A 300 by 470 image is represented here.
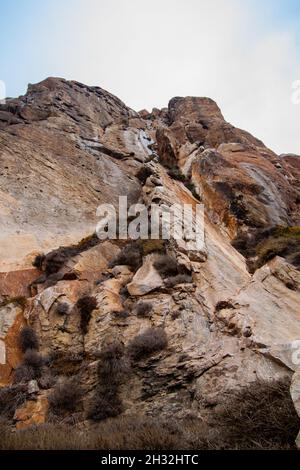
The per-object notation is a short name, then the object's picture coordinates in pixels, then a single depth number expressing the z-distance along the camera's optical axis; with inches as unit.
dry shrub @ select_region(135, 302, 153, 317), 431.5
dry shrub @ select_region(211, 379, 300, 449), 216.5
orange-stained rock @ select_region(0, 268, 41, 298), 530.6
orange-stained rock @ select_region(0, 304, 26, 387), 412.2
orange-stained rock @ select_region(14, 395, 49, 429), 334.4
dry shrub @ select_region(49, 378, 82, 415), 344.8
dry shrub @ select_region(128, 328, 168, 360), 381.1
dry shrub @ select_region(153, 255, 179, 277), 496.7
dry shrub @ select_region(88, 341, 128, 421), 329.4
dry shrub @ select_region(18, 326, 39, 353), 429.4
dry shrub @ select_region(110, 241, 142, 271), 549.6
